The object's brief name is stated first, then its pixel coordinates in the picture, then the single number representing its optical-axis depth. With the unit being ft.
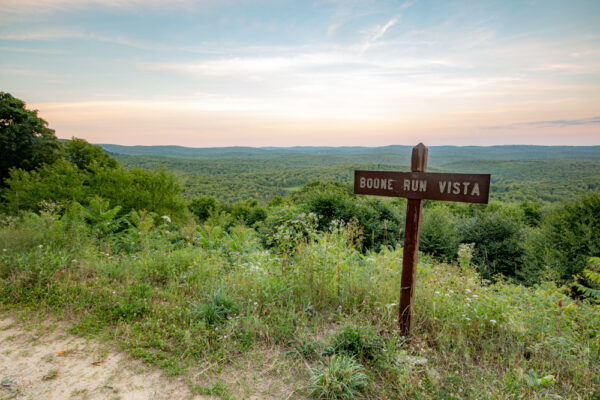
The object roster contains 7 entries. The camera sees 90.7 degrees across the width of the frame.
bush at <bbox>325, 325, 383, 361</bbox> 9.93
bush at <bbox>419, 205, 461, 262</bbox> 44.57
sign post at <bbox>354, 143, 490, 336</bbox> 10.04
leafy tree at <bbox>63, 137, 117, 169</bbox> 87.84
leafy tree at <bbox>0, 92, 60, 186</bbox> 69.10
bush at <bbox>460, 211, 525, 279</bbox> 46.44
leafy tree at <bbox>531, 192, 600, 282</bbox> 31.86
